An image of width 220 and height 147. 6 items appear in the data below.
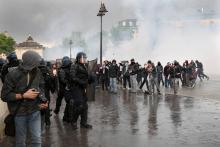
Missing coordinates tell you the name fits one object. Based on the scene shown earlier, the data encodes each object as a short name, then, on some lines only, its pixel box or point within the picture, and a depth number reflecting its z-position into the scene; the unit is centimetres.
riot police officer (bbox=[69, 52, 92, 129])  1150
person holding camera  680
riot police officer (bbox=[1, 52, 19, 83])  1023
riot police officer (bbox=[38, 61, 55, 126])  1115
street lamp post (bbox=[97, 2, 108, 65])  3027
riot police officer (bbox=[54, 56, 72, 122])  1234
